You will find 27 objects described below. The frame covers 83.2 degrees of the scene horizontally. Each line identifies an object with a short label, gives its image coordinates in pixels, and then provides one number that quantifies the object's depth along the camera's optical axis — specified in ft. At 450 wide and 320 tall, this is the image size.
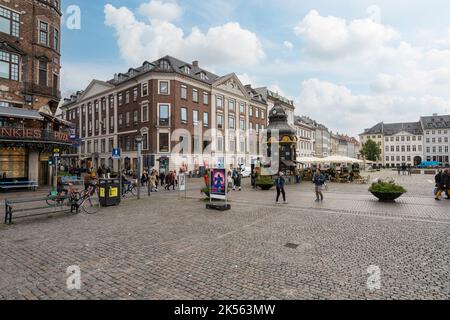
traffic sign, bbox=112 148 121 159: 51.18
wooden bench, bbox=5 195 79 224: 30.14
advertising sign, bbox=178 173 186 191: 55.01
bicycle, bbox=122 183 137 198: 57.59
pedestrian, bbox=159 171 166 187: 80.86
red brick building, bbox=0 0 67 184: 69.92
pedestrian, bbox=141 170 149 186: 79.48
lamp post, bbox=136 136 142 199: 49.40
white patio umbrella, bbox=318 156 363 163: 93.00
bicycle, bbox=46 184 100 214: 35.64
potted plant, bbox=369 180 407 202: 43.37
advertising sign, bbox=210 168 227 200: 39.96
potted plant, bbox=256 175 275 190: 65.70
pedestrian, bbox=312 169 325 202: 45.60
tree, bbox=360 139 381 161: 262.67
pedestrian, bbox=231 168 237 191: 67.54
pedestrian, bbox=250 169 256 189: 72.75
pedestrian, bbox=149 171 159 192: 67.64
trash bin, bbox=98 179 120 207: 41.98
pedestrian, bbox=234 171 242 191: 66.85
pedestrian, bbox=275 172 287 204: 43.51
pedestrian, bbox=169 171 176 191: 71.82
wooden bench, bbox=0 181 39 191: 64.54
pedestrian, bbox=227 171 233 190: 67.13
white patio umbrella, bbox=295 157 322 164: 100.32
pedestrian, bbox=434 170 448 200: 46.52
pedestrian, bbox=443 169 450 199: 46.65
